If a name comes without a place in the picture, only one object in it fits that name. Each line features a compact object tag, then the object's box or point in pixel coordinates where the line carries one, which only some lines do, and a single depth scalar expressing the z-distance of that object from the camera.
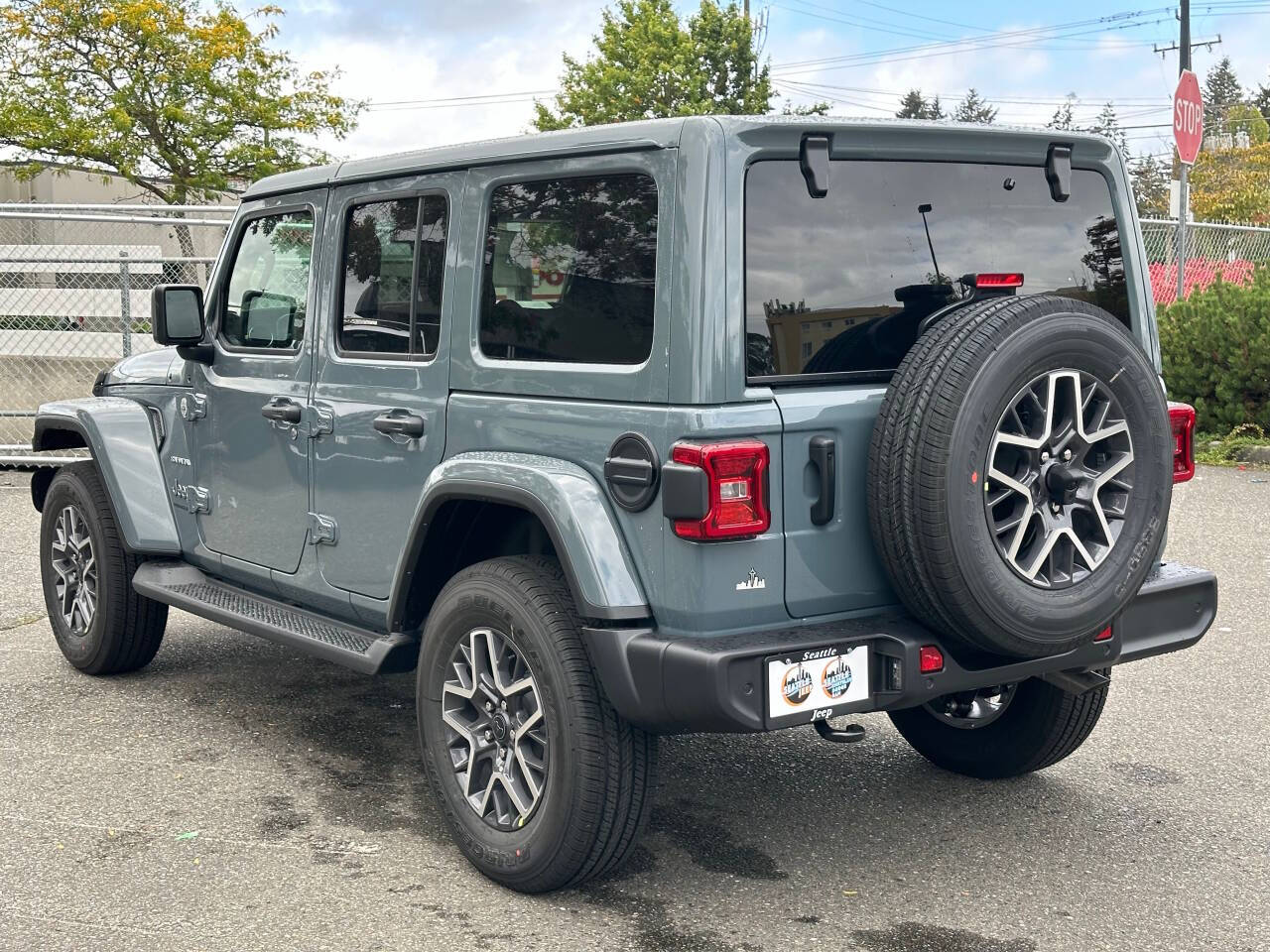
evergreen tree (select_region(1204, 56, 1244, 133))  108.75
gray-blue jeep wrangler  3.23
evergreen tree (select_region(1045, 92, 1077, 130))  88.69
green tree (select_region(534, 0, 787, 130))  39.97
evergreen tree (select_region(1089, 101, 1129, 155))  104.49
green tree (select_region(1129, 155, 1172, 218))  78.51
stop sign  11.51
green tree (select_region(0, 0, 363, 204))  30.16
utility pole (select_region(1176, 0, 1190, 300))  12.01
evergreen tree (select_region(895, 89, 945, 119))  96.50
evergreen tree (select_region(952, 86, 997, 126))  105.31
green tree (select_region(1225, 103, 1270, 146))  54.25
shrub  11.34
